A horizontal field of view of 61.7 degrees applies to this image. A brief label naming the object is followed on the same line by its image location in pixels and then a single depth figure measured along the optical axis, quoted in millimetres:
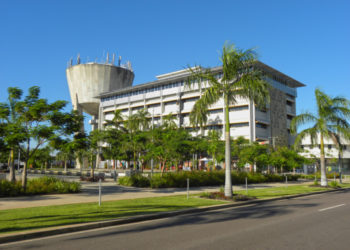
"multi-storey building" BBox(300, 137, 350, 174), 67550
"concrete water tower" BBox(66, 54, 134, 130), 92000
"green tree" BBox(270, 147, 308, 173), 34438
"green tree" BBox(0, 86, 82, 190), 15164
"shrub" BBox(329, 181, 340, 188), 25323
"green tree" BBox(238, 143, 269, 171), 32375
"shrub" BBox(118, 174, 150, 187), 22377
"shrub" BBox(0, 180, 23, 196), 15055
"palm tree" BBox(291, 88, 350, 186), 24297
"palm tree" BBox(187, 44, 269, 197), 15281
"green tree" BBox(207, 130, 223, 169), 37197
